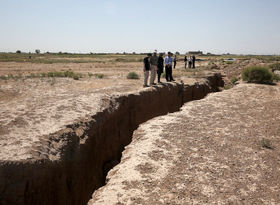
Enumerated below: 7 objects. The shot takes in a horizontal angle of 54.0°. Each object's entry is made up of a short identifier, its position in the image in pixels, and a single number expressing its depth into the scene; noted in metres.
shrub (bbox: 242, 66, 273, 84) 17.47
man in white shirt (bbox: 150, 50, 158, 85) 13.97
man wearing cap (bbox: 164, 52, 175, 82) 14.96
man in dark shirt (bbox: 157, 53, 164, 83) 14.52
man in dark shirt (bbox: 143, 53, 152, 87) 13.68
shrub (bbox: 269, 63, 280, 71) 24.20
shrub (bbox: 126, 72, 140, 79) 19.22
